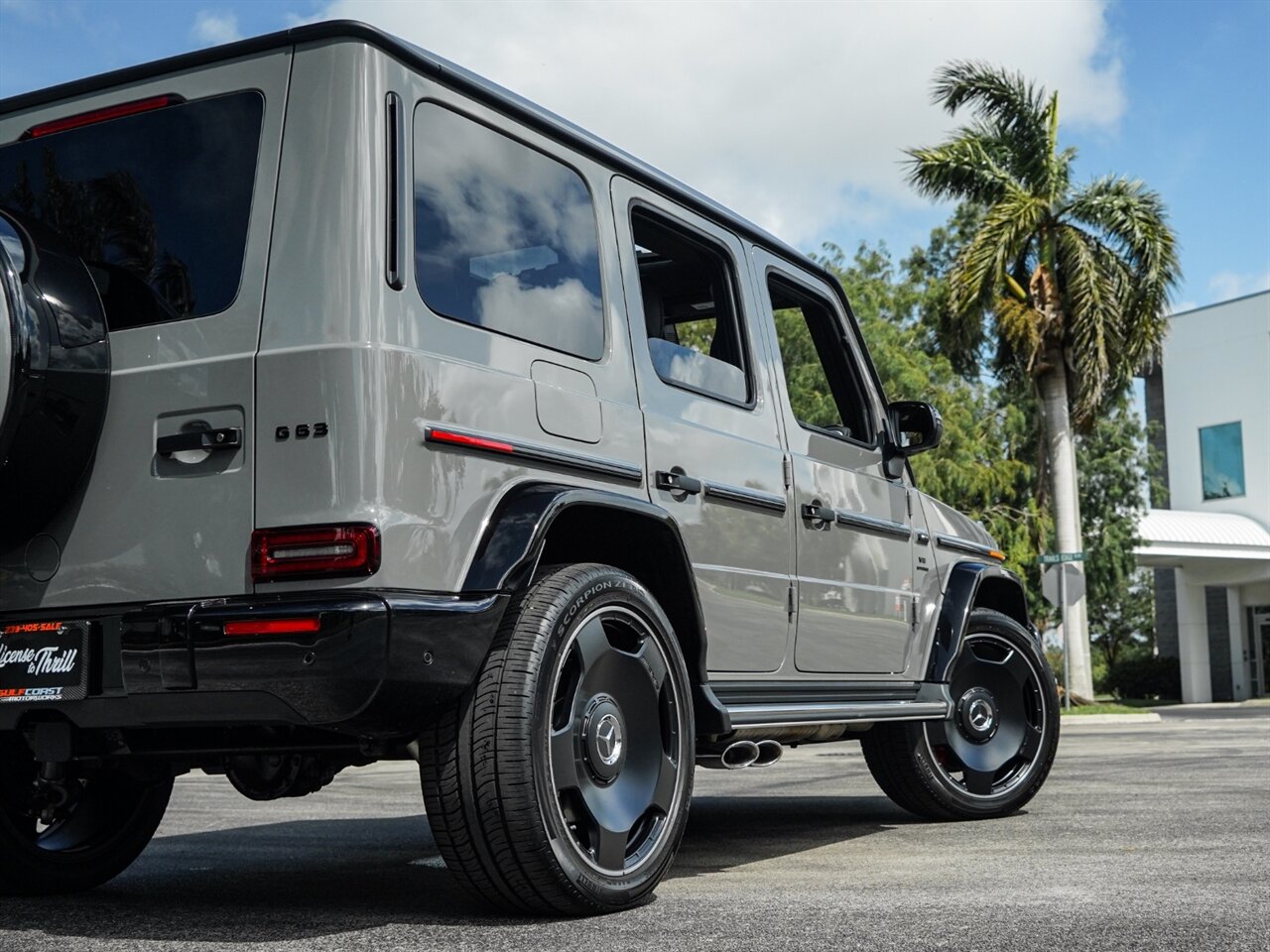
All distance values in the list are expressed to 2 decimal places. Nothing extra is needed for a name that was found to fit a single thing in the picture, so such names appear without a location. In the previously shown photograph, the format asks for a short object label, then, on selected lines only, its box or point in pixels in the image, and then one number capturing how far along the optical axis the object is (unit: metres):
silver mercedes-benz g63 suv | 3.57
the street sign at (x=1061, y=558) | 20.35
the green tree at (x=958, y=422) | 26.17
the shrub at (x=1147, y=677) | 39.22
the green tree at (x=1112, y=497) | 34.53
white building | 37.47
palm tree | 23.25
